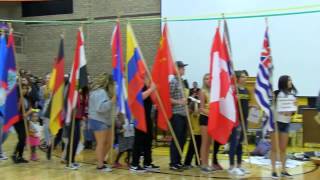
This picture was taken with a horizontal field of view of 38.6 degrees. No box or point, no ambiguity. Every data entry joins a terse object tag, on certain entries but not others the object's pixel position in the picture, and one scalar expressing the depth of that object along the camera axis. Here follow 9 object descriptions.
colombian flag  6.54
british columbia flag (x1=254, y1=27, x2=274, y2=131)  6.28
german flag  7.26
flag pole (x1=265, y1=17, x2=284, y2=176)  6.19
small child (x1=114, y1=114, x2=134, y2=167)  6.93
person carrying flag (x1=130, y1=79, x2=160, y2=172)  6.68
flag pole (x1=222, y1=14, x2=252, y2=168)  6.62
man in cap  6.70
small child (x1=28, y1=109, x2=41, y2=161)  7.64
